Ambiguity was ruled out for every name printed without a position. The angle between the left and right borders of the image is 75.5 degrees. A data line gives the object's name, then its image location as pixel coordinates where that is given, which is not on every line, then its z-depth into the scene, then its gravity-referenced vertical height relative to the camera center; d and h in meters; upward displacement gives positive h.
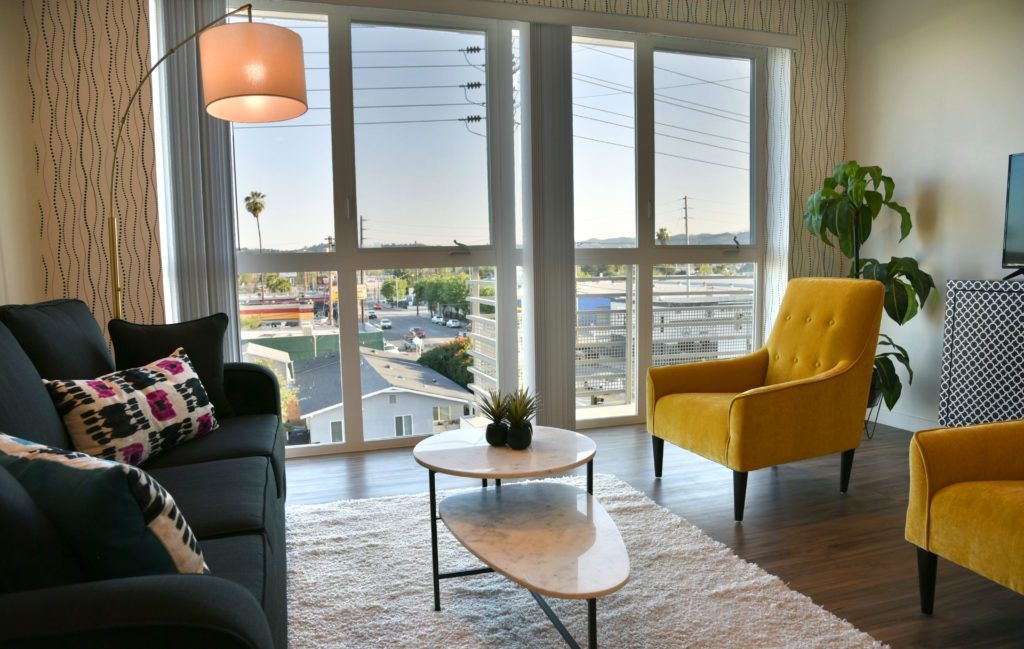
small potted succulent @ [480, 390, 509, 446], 2.28 -0.51
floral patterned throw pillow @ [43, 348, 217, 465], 1.94 -0.40
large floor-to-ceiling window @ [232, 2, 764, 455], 3.75 +0.35
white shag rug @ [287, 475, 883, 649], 1.92 -1.04
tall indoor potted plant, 3.92 +0.21
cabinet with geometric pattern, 3.29 -0.46
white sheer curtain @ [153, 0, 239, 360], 3.38 +0.50
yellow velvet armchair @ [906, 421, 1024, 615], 1.79 -0.65
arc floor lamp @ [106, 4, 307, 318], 2.32 +0.77
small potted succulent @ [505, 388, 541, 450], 2.24 -0.50
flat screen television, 3.40 +0.25
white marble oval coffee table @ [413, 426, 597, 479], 2.03 -0.59
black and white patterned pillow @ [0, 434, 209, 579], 1.03 -0.36
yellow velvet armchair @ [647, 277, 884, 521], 2.76 -0.56
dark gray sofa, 0.93 -0.48
